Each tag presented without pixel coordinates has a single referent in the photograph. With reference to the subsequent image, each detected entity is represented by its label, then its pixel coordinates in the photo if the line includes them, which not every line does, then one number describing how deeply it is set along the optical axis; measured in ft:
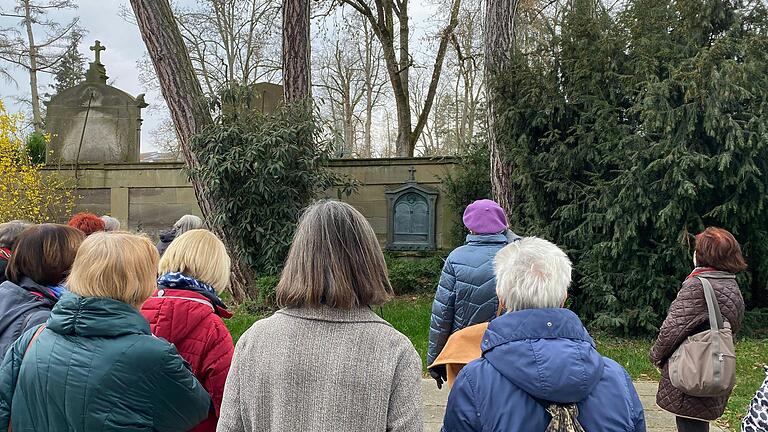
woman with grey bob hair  6.33
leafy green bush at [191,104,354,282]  33.27
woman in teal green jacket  7.35
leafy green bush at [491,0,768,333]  25.21
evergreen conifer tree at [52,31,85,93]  106.22
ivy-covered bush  39.14
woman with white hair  6.33
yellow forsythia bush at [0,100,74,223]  42.34
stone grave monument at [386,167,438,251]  44.19
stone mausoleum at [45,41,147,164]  49.98
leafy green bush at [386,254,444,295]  40.24
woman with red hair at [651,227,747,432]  13.28
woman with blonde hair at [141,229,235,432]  9.10
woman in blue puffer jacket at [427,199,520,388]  13.98
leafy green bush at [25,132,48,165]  48.98
